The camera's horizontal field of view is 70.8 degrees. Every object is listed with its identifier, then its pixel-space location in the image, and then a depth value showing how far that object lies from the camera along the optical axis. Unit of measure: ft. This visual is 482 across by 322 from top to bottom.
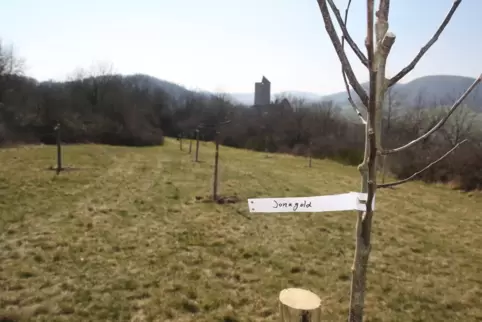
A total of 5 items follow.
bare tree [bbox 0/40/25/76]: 94.08
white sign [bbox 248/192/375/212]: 4.55
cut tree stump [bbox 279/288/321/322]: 4.74
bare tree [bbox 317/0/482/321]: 3.51
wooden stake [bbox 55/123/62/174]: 41.75
